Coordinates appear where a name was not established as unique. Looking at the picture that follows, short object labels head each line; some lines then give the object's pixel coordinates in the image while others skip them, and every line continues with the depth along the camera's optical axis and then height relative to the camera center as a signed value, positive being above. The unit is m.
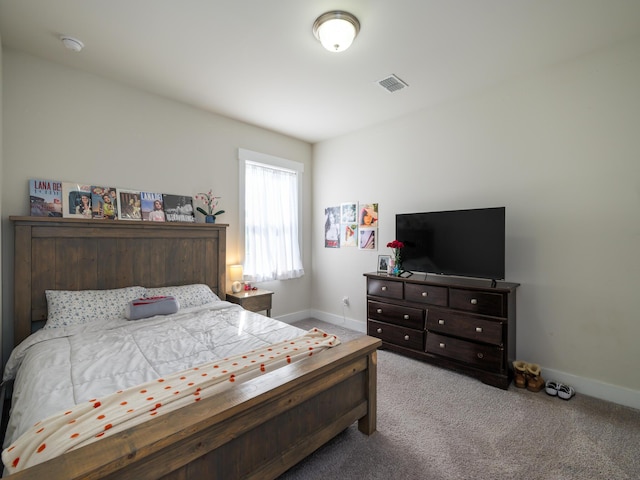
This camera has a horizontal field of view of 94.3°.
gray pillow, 2.41 -0.58
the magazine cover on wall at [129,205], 2.88 +0.33
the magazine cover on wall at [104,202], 2.73 +0.34
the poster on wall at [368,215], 3.97 +0.31
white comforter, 1.34 -0.69
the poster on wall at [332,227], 4.41 +0.16
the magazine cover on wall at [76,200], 2.59 +0.34
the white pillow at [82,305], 2.28 -0.54
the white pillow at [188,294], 2.84 -0.55
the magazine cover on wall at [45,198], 2.46 +0.34
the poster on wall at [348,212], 4.20 +0.37
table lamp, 3.61 -0.47
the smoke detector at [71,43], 2.24 +1.50
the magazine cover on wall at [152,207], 3.02 +0.32
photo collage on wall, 4.00 +0.17
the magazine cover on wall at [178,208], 3.18 +0.33
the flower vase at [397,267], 3.34 -0.33
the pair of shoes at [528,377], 2.50 -1.19
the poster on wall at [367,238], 3.97 -0.01
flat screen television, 2.67 -0.04
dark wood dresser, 2.55 -0.81
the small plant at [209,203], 3.45 +0.42
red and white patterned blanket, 1.00 -0.68
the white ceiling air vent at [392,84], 2.79 +1.50
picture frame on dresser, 3.71 -0.32
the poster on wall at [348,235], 4.19 +0.04
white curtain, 3.99 +0.19
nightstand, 3.42 -0.72
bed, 1.01 -0.68
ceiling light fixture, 1.99 +1.44
